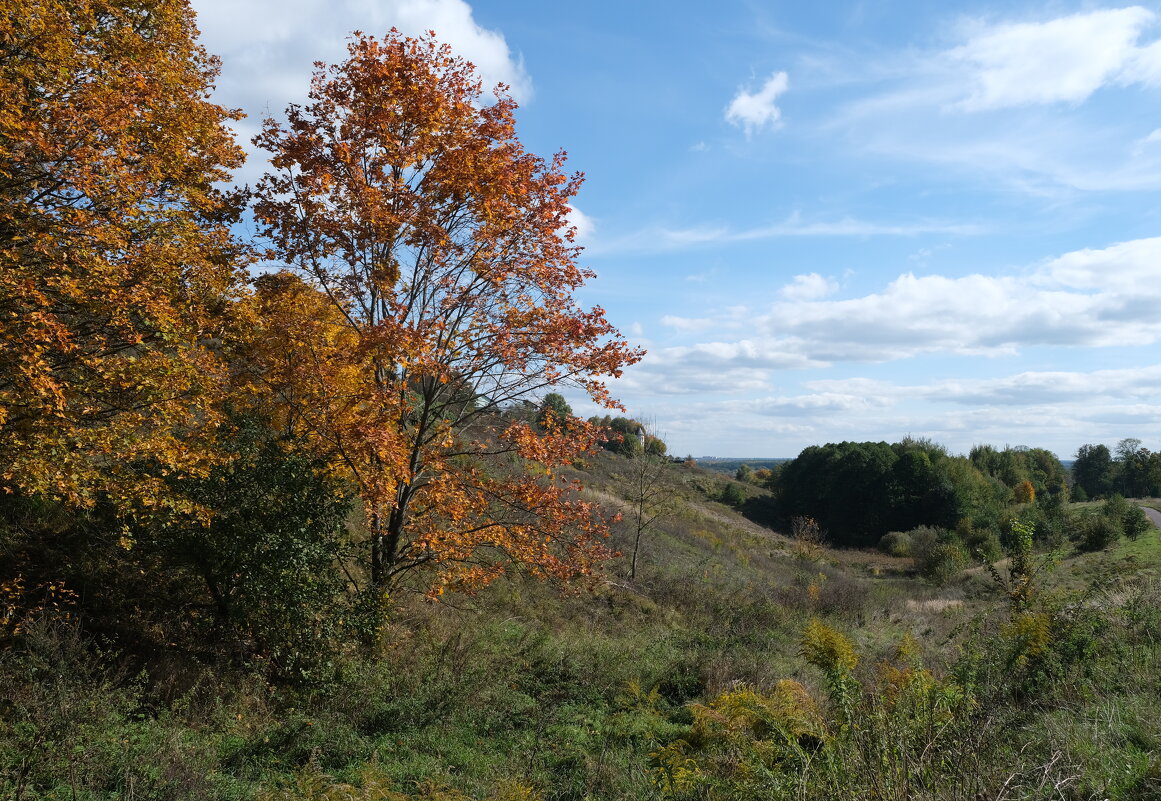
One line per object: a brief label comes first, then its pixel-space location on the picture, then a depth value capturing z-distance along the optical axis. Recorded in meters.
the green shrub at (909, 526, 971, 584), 35.50
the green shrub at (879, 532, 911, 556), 51.38
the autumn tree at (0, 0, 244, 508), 8.16
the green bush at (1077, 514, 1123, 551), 36.69
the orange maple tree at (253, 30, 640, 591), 9.97
